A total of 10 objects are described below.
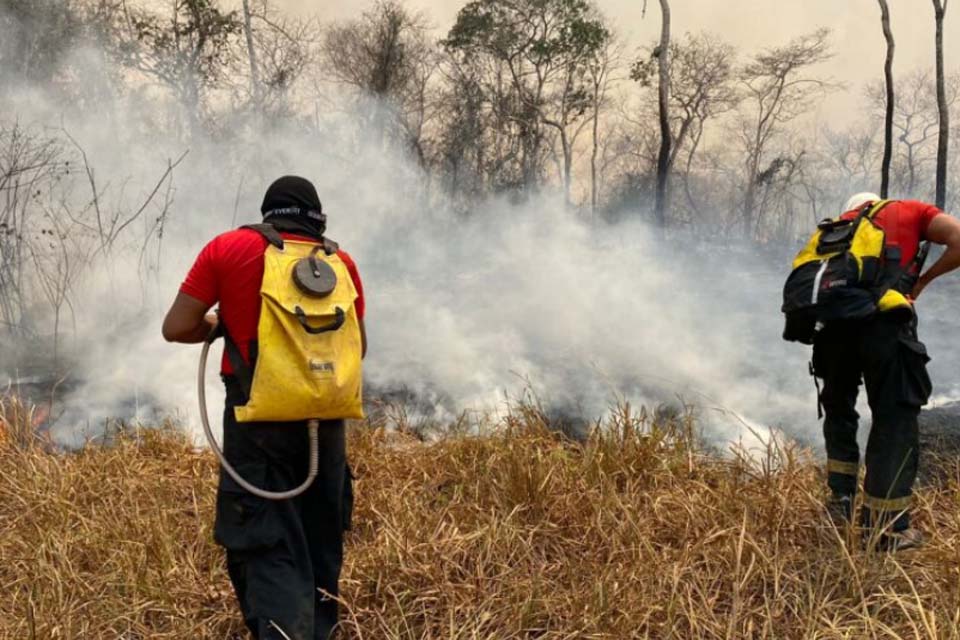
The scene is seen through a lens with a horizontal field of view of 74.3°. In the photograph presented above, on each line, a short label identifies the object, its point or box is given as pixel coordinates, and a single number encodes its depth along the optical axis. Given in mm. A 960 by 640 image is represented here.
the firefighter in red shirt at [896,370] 2777
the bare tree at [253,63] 14121
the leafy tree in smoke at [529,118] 26328
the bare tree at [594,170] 34781
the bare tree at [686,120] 27891
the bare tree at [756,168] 32594
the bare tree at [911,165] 41656
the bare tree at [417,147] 23797
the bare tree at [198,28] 14312
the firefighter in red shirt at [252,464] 2035
